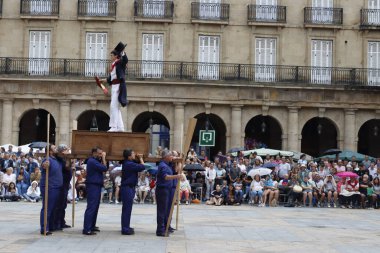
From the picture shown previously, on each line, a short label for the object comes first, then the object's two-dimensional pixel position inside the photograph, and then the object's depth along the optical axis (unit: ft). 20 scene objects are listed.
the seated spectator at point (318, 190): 95.76
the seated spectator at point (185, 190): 92.12
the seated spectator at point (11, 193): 91.71
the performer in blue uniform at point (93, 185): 51.08
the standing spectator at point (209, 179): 97.14
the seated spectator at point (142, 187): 93.30
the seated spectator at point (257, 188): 94.94
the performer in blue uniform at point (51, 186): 51.24
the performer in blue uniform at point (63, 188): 53.16
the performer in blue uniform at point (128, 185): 51.67
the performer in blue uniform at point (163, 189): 52.31
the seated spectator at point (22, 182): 92.84
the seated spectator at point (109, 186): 92.44
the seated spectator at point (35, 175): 91.83
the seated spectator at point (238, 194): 94.63
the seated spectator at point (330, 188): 95.45
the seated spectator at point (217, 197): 93.20
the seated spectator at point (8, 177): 92.17
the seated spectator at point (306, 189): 95.45
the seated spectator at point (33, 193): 91.09
